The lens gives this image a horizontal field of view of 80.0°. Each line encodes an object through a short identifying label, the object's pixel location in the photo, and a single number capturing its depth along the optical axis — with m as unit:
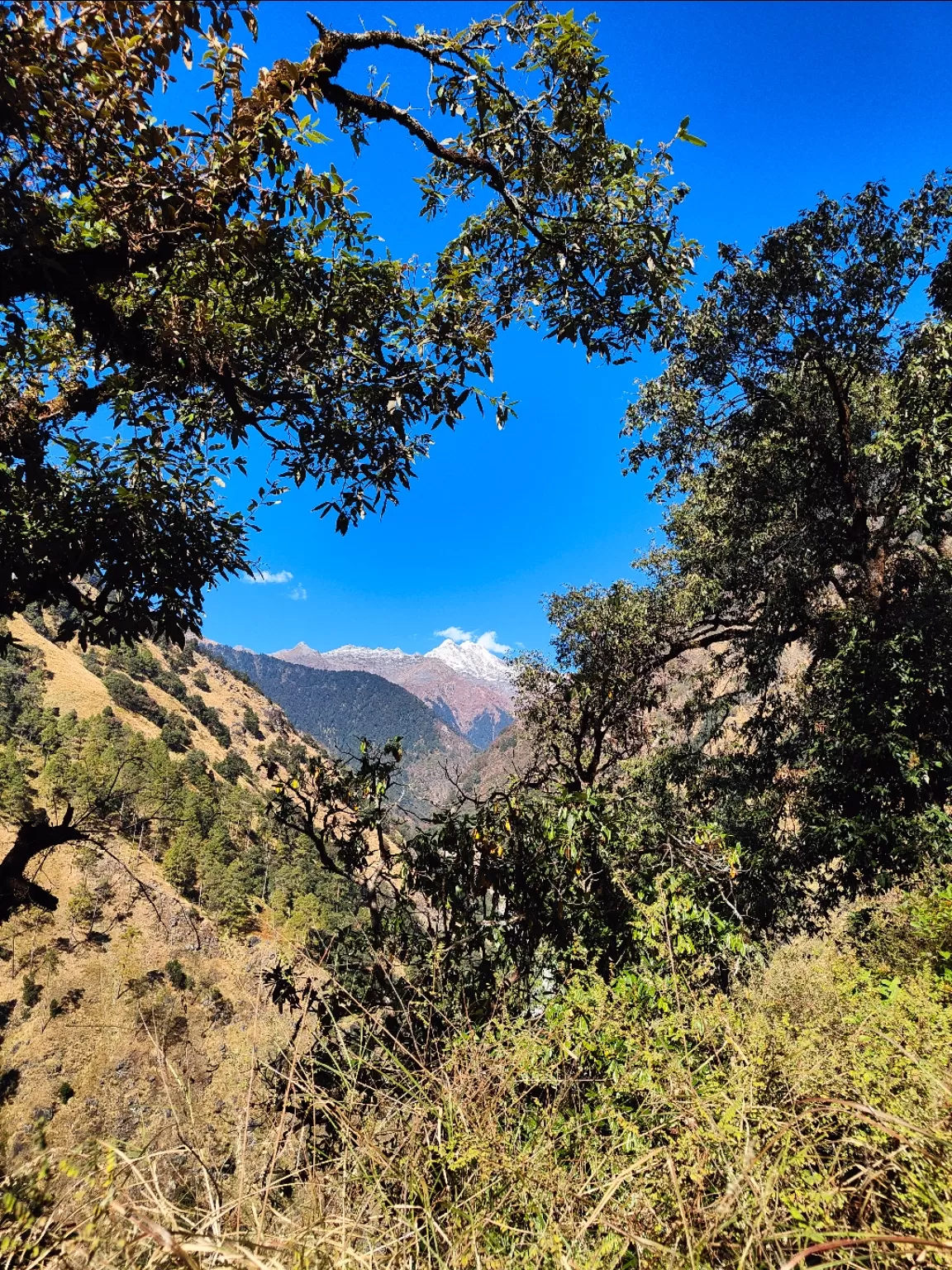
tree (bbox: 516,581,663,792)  8.53
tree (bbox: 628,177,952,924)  7.46
